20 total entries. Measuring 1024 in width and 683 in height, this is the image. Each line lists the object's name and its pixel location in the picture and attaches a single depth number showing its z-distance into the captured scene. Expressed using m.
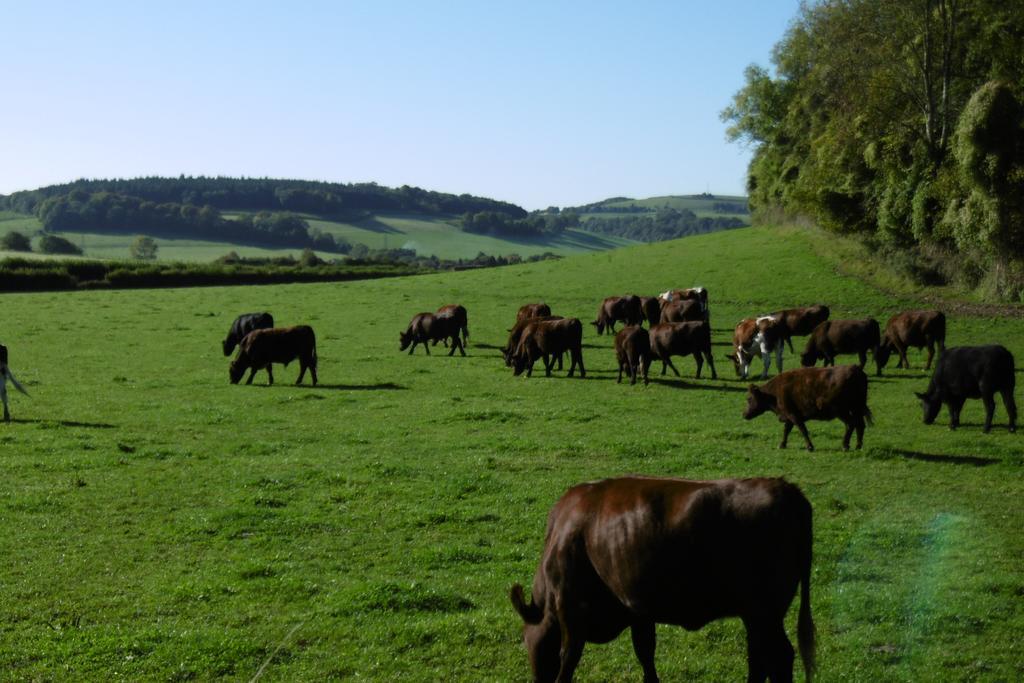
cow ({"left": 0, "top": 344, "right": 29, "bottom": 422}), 19.90
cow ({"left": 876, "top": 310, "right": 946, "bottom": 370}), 26.78
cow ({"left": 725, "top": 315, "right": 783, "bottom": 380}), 26.41
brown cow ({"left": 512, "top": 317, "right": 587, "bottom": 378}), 27.09
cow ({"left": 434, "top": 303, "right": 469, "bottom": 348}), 33.06
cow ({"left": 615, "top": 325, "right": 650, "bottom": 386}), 25.06
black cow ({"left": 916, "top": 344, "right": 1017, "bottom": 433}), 17.92
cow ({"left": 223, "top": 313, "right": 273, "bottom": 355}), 32.62
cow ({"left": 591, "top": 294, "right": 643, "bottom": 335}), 35.81
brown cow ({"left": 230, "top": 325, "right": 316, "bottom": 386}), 26.52
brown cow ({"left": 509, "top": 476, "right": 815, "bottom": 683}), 6.12
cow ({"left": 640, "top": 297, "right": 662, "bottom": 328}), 35.94
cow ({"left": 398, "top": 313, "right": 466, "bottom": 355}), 32.84
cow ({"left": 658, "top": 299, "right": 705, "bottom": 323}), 33.22
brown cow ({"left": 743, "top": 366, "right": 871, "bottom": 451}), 16.39
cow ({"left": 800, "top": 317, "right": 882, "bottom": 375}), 26.61
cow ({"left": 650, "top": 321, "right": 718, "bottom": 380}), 26.06
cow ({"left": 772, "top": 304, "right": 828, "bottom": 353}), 32.34
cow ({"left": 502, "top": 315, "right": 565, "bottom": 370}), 28.92
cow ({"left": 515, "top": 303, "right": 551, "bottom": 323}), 35.00
